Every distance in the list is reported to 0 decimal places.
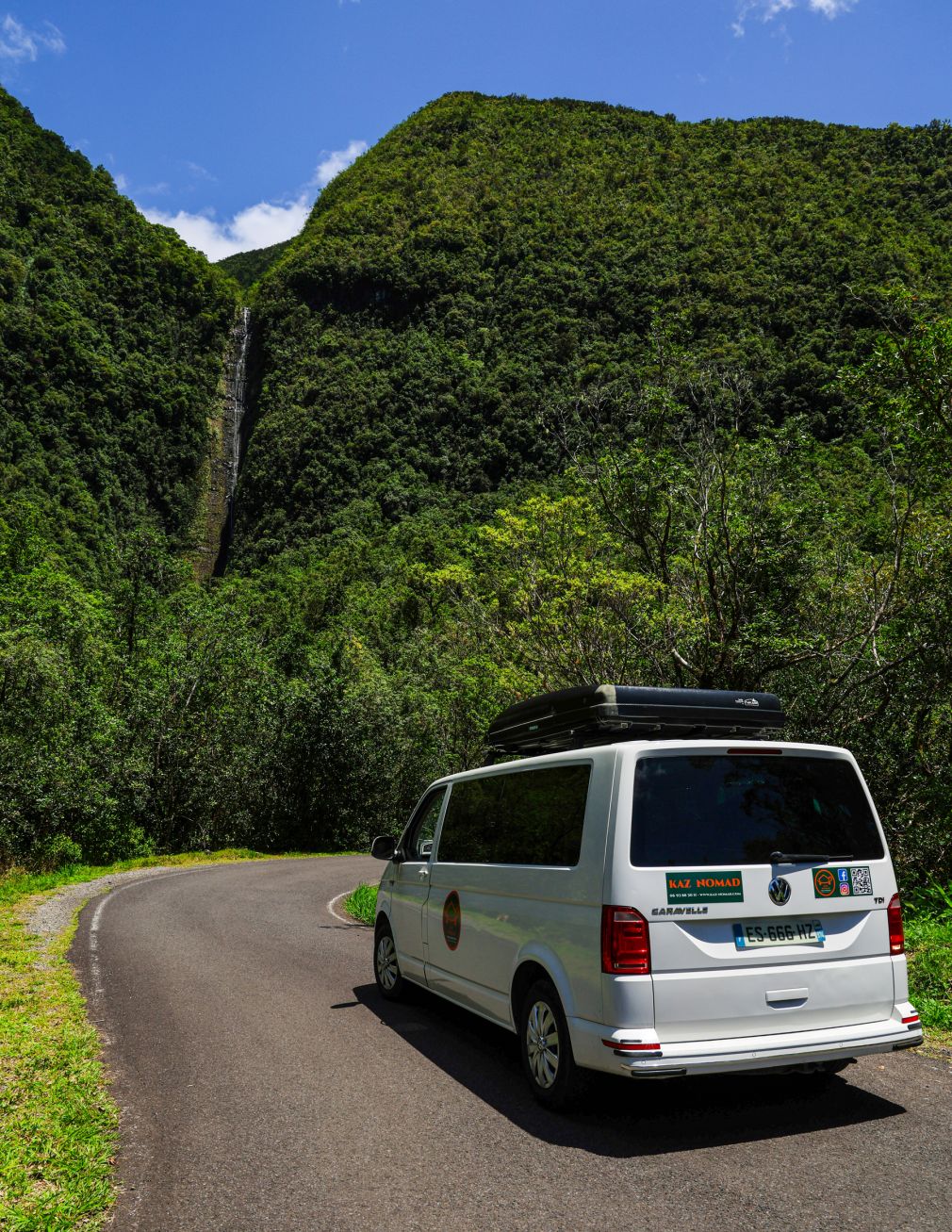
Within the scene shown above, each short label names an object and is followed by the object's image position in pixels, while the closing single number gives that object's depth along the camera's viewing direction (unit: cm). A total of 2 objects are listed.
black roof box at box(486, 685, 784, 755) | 541
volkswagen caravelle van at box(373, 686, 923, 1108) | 455
